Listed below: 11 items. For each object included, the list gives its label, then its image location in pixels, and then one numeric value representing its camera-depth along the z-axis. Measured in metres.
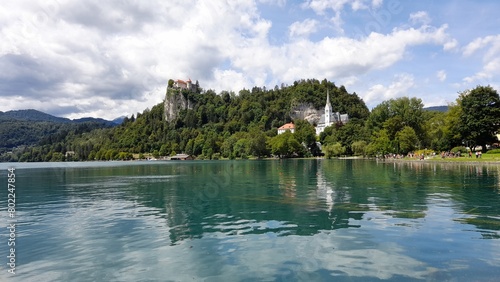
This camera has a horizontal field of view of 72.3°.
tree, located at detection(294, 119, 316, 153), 170.25
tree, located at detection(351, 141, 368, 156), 126.88
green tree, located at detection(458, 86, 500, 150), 74.44
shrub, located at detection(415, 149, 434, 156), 92.51
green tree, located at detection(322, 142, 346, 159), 138.50
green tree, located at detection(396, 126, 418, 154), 99.31
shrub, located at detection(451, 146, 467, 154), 82.44
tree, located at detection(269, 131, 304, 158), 156.88
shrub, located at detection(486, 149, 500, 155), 71.31
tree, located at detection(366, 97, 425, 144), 108.56
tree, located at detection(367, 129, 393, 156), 104.50
